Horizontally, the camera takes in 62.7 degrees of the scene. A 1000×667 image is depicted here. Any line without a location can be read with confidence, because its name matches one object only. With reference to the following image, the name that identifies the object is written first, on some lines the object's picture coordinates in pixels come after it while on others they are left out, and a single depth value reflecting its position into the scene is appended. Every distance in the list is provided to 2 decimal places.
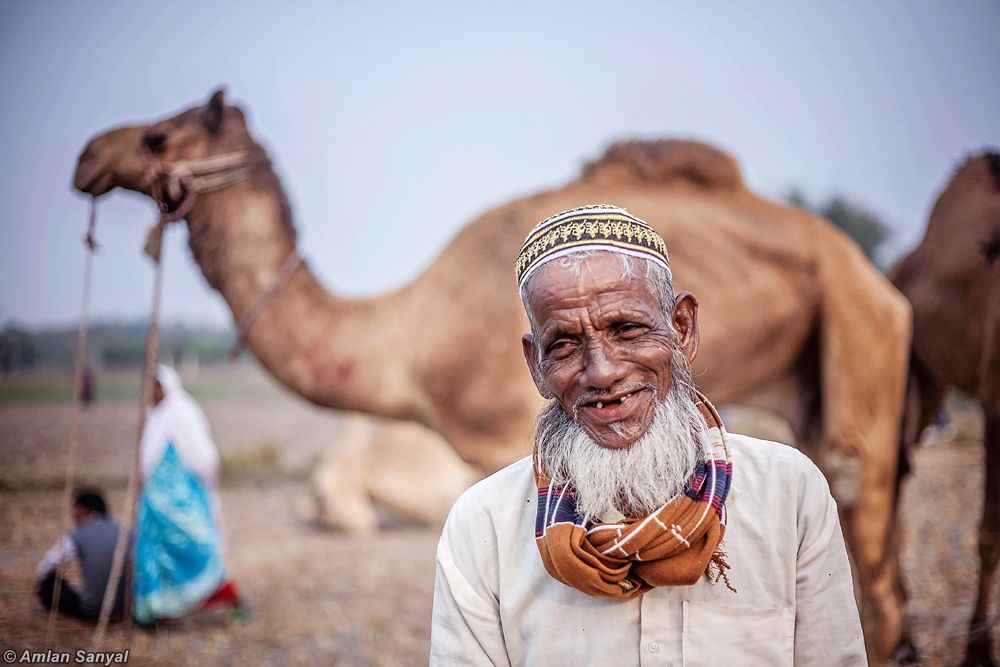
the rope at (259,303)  4.39
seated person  5.17
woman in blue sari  5.54
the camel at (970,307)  3.95
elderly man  1.60
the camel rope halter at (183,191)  4.05
